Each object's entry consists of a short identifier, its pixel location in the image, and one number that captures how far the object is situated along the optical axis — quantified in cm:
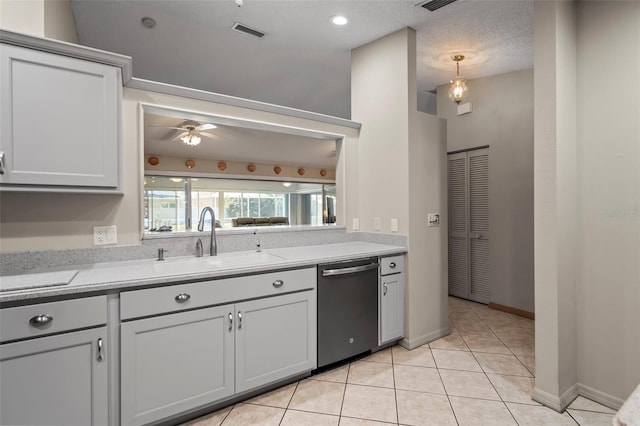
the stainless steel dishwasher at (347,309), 242
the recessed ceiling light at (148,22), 284
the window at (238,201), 661
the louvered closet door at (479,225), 421
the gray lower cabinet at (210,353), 171
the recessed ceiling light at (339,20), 279
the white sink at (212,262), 195
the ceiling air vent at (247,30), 293
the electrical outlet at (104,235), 210
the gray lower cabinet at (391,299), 280
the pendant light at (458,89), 361
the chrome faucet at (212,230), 250
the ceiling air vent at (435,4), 259
